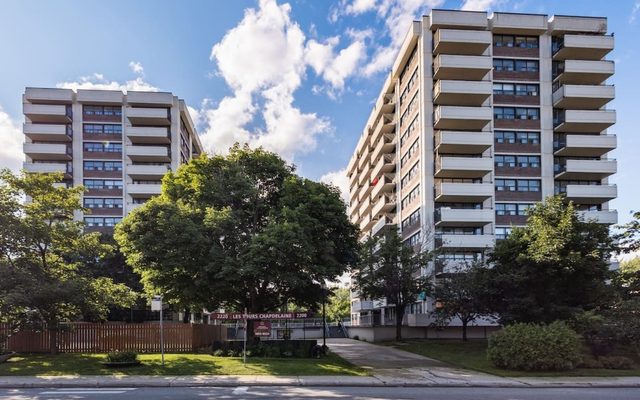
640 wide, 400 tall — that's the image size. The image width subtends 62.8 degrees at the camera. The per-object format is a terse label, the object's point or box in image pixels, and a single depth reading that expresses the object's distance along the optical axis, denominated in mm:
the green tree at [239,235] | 23578
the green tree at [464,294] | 31281
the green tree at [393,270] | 41531
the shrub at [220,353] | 24719
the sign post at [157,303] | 20125
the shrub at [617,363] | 21062
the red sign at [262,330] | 21906
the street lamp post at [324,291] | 27250
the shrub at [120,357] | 19750
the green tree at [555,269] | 26797
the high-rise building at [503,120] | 50312
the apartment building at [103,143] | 69625
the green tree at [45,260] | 21719
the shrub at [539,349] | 20016
